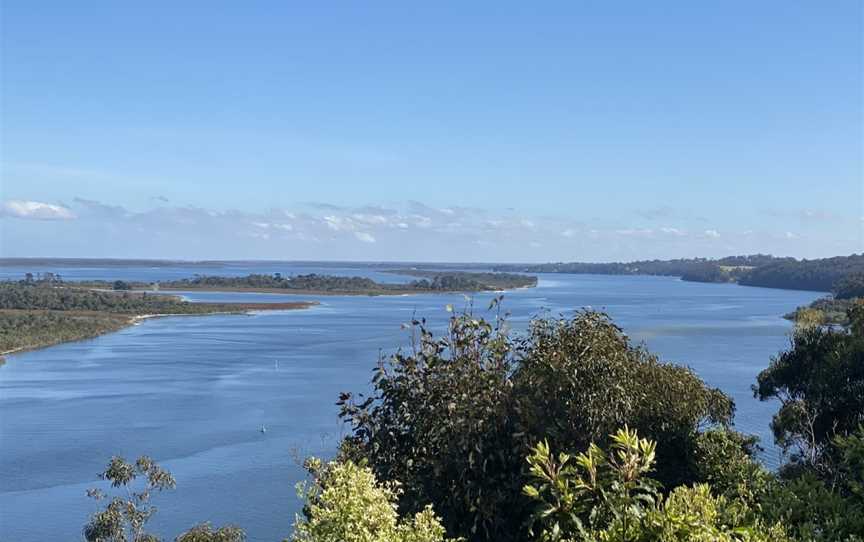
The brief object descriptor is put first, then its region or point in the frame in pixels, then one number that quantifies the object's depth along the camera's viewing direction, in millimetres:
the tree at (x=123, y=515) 17109
